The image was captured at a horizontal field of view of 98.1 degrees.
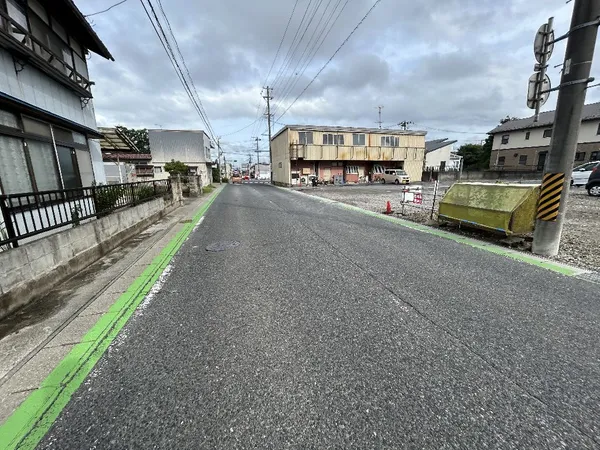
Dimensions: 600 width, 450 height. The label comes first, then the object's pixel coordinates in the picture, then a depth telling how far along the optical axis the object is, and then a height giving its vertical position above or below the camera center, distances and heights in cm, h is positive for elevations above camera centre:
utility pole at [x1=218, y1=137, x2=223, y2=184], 5206 +371
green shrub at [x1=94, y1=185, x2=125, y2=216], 590 -49
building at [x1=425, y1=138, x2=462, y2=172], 5066 +317
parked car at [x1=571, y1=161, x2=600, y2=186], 1676 -52
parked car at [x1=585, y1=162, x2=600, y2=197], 1311 -88
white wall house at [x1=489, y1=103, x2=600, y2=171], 2722 +300
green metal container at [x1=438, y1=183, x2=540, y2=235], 554 -87
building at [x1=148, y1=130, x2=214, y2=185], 3419 +352
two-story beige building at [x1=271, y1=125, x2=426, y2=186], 3108 +240
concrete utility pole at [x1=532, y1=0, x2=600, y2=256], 452 +72
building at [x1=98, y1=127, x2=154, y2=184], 1213 +162
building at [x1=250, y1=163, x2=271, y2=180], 7824 +50
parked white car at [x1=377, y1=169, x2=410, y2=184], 3175 -68
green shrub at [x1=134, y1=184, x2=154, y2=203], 814 -52
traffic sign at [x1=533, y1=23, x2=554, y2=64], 504 +234
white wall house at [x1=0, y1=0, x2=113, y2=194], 545 +201
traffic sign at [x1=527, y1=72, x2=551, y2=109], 511 +151
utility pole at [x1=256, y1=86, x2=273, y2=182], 3759 +984
